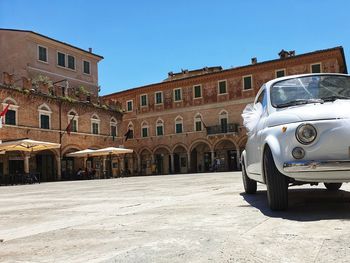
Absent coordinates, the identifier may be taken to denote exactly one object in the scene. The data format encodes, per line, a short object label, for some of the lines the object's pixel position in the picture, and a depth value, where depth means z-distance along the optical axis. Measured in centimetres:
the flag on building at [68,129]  3344
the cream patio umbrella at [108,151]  3197
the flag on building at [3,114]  2744
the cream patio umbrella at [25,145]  2484
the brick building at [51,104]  2980
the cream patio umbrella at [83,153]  3197
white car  427
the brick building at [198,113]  4081
